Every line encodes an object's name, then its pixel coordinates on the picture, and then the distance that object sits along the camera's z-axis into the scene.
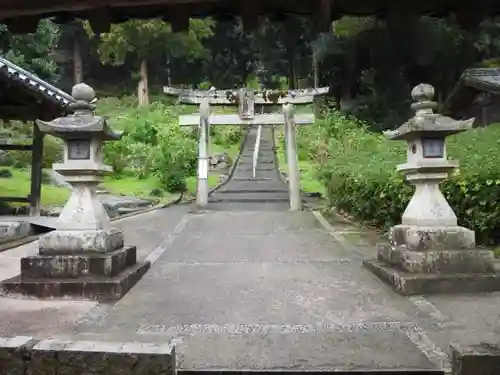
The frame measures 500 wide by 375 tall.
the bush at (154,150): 21.48
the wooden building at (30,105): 10.15
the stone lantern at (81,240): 5.83
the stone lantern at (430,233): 5.79
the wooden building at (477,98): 15.30
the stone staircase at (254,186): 18.36
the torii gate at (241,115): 17.05
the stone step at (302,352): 3.50
